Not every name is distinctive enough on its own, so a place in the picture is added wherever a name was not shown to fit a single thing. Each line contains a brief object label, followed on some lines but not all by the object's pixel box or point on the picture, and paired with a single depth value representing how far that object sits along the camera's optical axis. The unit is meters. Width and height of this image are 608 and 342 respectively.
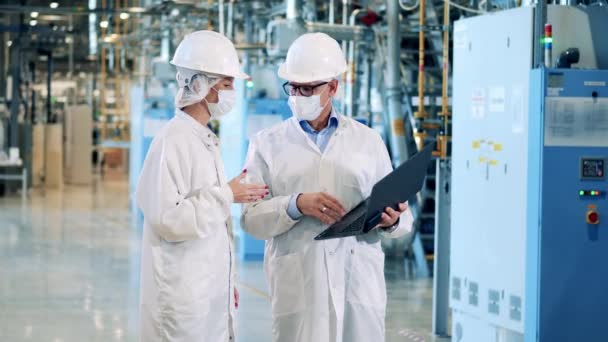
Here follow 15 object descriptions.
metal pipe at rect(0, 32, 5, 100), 22.00
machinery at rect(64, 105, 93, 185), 24.58
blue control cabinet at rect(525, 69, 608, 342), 5.66
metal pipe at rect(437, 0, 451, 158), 7.65
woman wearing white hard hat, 3.78
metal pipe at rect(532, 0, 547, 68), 5.86
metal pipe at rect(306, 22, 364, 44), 10.54
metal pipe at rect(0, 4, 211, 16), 14.40
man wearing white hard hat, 4.05
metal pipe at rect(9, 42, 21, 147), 20.20
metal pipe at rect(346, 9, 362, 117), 11.02
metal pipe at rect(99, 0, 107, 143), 22.73
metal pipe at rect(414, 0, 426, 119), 8.55
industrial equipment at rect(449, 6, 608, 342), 5.68
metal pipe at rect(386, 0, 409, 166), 10.40
